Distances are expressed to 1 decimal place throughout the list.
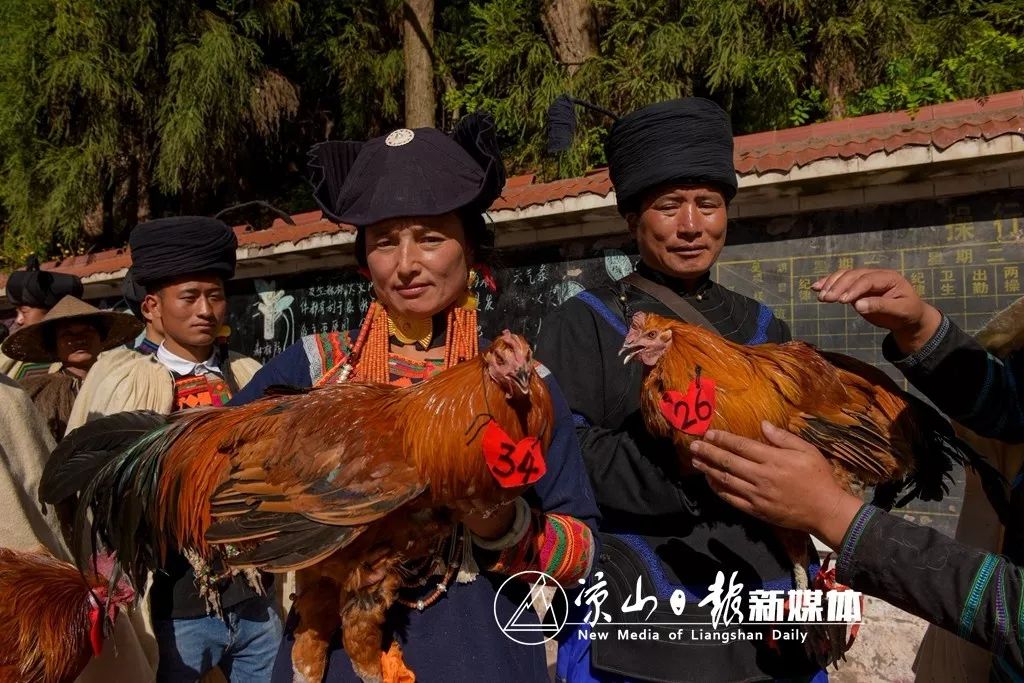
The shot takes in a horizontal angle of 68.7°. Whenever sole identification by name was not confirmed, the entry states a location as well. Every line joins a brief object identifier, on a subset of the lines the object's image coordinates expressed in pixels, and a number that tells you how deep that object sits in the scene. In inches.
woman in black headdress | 67.6
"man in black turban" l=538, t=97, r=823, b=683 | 77.0
